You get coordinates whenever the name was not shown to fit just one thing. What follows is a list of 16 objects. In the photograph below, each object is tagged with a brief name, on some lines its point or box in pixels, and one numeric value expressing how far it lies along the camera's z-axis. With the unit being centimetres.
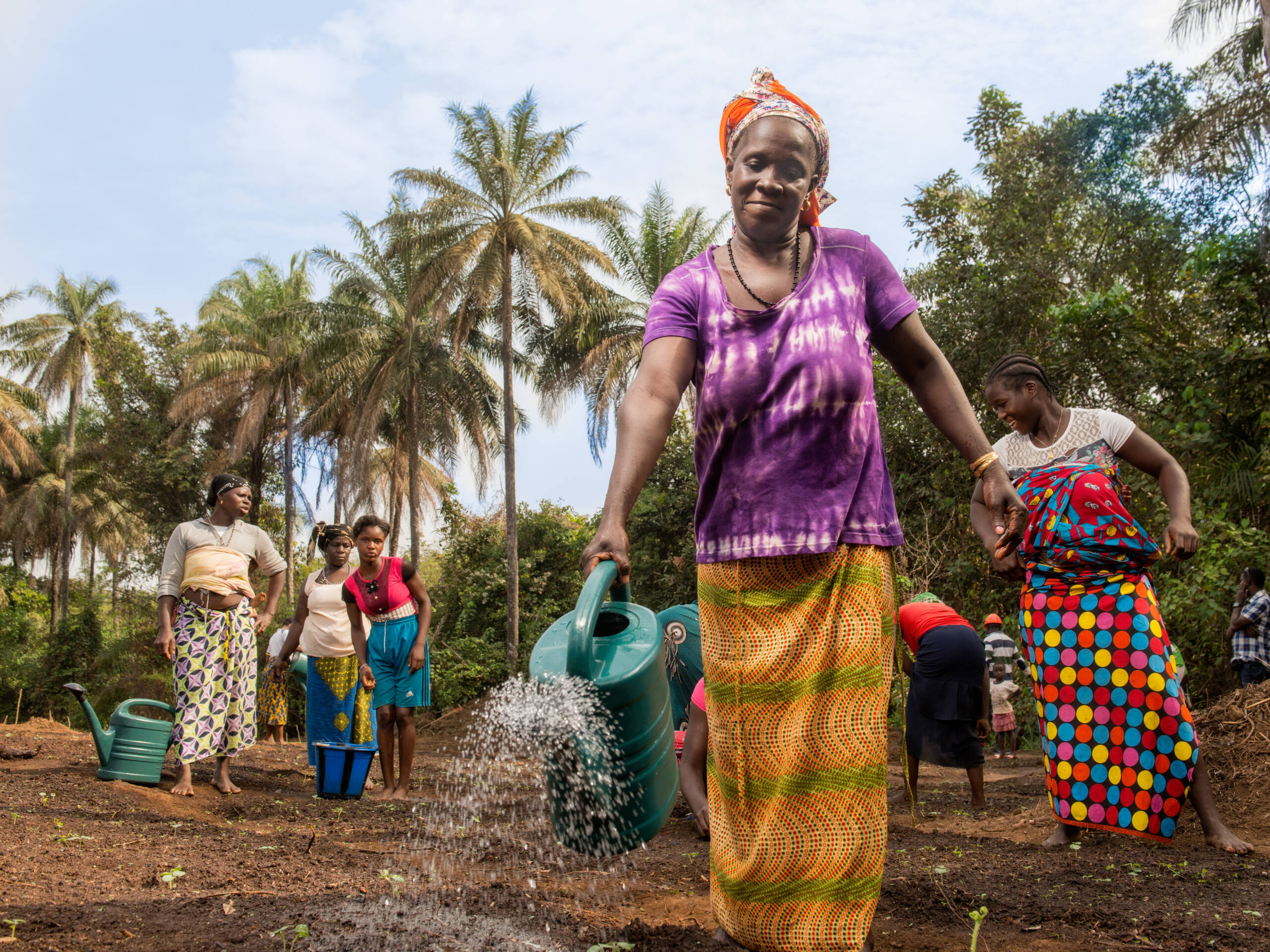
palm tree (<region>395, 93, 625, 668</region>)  2103
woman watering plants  180
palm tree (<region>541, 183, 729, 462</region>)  2258
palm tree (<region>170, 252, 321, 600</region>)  2623
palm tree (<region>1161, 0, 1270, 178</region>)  1155
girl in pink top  568
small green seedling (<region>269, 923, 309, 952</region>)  215
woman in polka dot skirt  332
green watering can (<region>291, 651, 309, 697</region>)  937
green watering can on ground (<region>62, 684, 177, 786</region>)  545
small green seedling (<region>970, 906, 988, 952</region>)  189
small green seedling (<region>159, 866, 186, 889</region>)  282
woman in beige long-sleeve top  551
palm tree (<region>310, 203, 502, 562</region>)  2417
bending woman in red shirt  474
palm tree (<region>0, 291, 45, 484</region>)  3466
